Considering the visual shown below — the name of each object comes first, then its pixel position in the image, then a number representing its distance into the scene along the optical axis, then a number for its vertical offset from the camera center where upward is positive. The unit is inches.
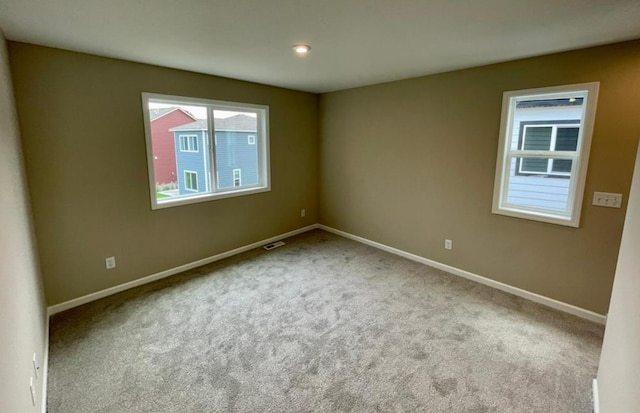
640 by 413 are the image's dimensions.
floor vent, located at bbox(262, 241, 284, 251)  171.6 -50.1
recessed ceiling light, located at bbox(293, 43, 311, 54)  96.3 +37.6
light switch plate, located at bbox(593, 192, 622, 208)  96.5 -11.6
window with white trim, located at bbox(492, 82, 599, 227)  102.5 +4.3
